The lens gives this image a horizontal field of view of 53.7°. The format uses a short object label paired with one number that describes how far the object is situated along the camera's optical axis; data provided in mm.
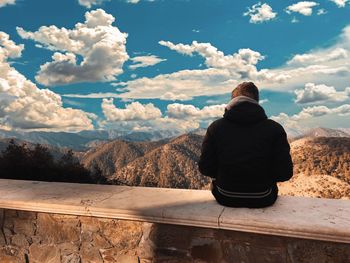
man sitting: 2832
